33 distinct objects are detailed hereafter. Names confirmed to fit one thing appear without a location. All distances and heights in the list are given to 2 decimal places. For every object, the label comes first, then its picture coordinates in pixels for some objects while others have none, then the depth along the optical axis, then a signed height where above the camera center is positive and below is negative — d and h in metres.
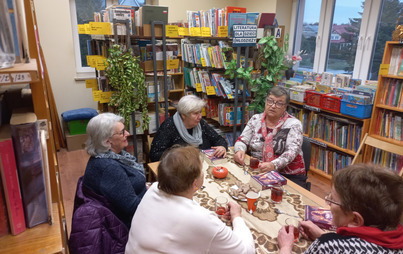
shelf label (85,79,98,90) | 3.07 -0.34
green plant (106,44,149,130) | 2.94 -0.30
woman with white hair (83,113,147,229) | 1.64 -0.70
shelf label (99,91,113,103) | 3.11 -0.50
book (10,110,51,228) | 0.84 -0.35
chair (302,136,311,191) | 2.48 -0.84
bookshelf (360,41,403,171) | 2.98 -0.69
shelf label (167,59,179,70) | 3.34 -0.13
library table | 1.36 -0.86
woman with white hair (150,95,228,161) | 2.60 -0.72
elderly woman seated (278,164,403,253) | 0.98 -0.56
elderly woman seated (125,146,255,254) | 1.17 -0.70
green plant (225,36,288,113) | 3.25 -0.19
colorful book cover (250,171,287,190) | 1.81 -0.81
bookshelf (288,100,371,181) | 3.45 -1.01
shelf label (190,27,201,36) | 3.64 +0.27
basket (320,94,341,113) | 3.41 -0.57
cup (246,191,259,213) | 1.56 -0.80
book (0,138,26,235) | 0.82 -0.41
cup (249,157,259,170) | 2.11 -0.80
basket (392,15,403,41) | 2.80 +0.23
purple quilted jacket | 1.35 -0.87
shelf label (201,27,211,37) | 3.48 +0.26
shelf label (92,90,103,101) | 3.07 -0.46
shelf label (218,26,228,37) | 3.32 +0.26
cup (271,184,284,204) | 1.66 -0.81
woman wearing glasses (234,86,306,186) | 2.32 -0.73
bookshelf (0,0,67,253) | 0.77 -0.47
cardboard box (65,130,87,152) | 4.70 -1.49
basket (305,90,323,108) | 3.61 -0.54
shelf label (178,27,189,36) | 3.68 +0.27
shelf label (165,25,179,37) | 3.21 +0.24
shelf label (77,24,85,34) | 2.80 +0.22
